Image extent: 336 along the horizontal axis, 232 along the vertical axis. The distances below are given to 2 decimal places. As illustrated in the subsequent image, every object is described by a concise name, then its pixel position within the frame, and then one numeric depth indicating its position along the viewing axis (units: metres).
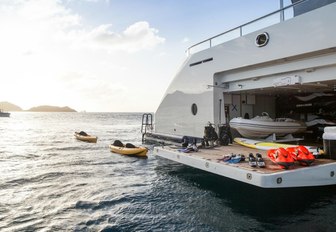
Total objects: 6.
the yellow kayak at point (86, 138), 23.52
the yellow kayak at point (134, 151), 14.94
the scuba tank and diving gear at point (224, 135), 10.43
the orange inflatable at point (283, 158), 5.97
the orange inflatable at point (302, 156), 6.12
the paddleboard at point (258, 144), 8.90
